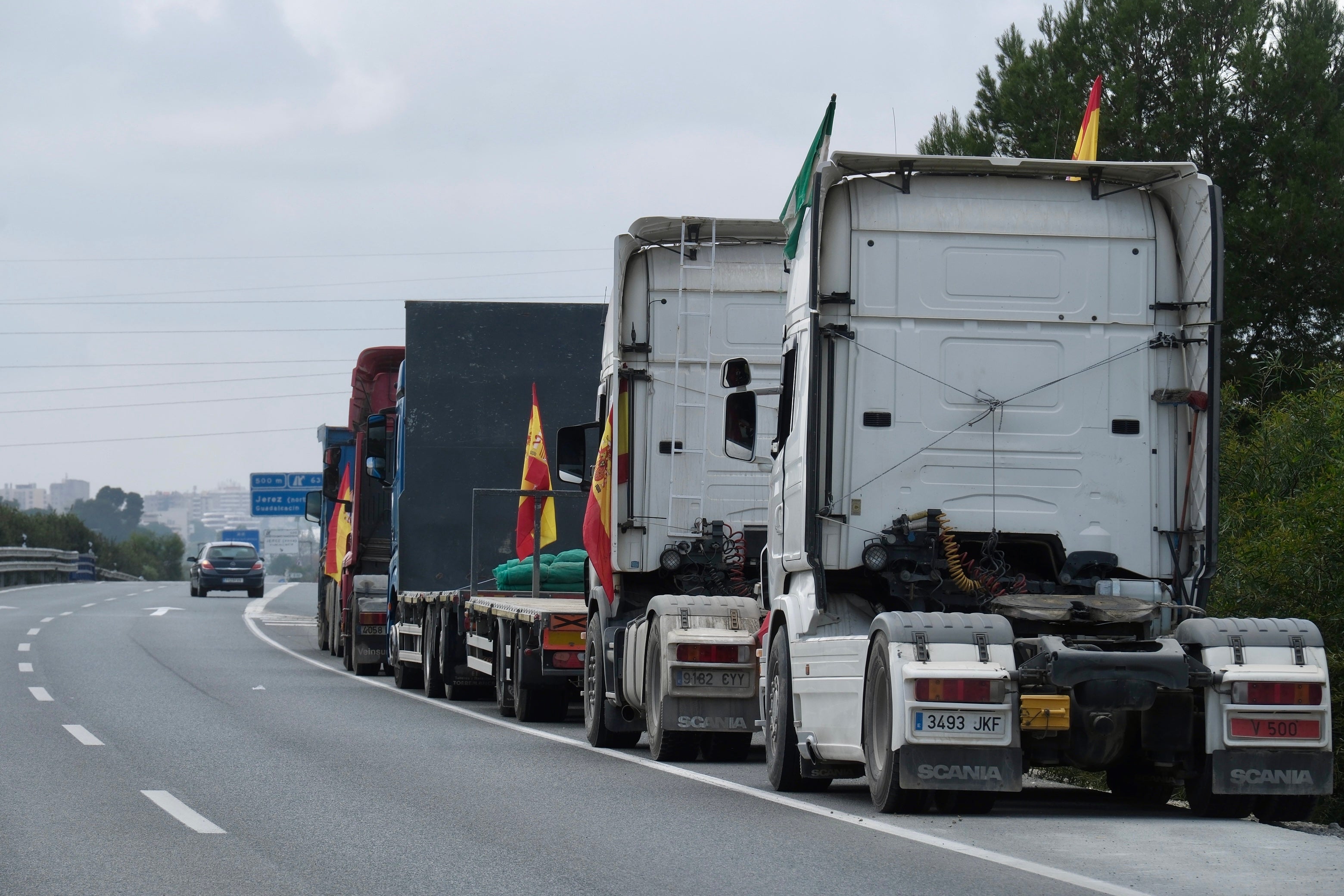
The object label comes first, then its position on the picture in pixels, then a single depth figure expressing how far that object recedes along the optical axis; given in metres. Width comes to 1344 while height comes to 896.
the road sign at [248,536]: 130.38
